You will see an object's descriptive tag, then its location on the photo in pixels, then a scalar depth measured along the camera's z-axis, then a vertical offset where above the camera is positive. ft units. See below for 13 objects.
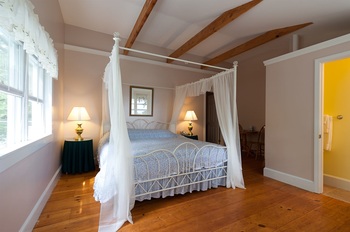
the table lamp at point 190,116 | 15.88 -0.04
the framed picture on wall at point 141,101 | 14.23 +1.19
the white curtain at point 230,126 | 9.34 -0.54
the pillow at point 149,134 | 12.21 -1.36
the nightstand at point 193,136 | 15.15 -1.85
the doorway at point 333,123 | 8.95 -0.34
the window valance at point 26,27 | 3.50 +2.14
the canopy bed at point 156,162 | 6.36 -2.10
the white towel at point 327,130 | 10.13 -0.76
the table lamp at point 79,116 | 11.32 -0.10
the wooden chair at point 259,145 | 15.88 -2.73
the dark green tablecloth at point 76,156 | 11.00 -2.71
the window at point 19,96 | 4.66 +0.58
